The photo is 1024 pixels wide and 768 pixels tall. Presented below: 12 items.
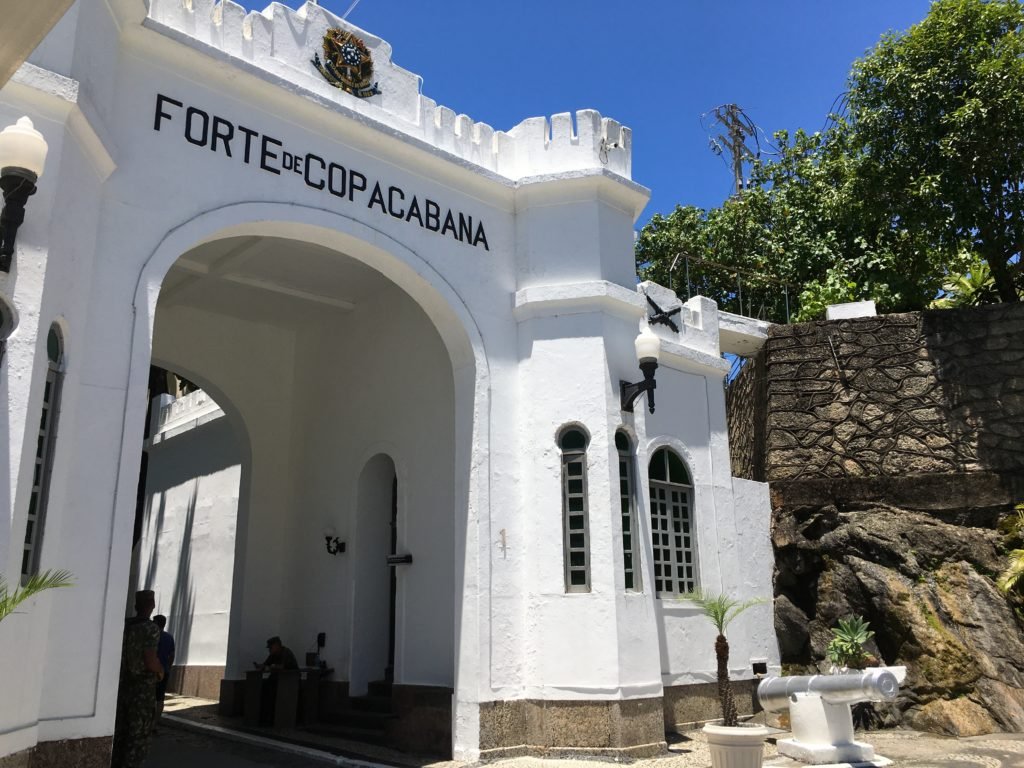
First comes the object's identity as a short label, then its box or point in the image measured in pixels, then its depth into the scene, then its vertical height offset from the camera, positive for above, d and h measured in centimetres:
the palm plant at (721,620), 810 +19
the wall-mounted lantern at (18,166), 491 +255
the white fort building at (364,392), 639 +257
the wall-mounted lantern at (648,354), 932 +287
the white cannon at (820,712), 802 -69
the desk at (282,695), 1108 -66
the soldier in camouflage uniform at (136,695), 727 -42
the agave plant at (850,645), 1061 -10
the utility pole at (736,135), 2780 +1529
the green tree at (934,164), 1315 +719
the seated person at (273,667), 1130 -33
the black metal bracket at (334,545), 1195 +123
